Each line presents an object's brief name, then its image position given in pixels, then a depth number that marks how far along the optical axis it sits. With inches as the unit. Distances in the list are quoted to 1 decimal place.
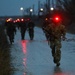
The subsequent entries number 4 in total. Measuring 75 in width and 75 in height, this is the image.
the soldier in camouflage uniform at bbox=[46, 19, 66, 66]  735.1
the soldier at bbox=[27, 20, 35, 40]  1643.7
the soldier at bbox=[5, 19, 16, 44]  1382.6
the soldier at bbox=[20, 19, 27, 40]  1658.5
